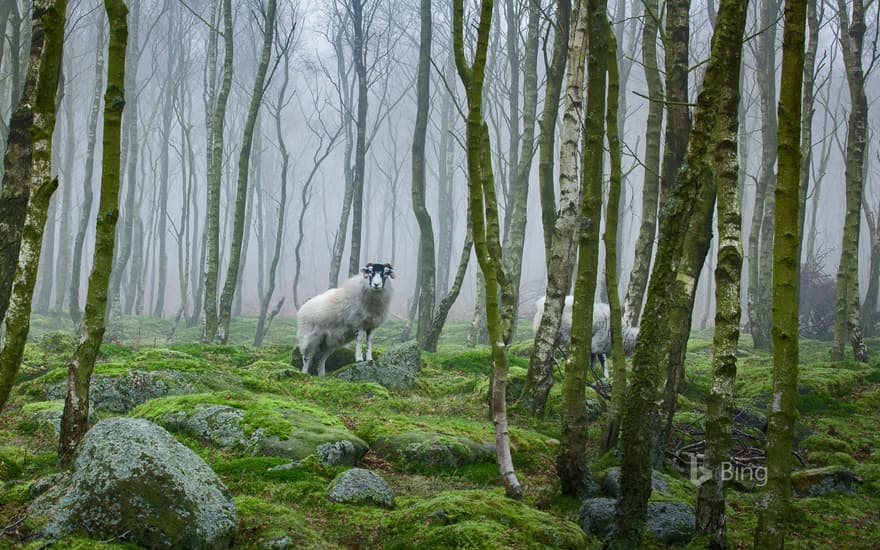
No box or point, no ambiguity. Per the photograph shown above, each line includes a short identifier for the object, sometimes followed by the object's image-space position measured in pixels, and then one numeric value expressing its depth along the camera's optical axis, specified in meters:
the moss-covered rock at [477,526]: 4.93
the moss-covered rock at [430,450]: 7.55
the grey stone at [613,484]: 6.83
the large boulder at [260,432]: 7.06
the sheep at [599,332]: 15.84
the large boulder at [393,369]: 12.46
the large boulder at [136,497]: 4.41
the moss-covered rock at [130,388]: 8.39
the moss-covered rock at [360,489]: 6.00
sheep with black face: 15.07
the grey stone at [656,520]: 5.82
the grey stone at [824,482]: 7.67
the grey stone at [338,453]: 7.00
